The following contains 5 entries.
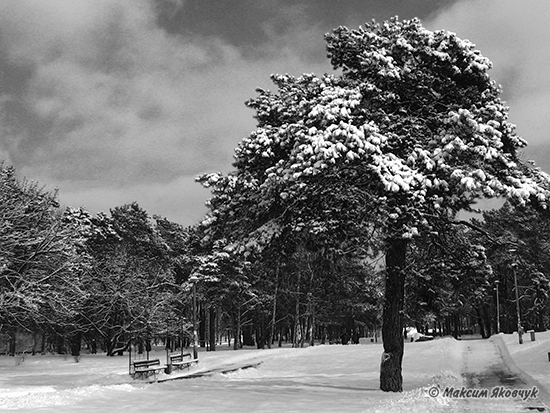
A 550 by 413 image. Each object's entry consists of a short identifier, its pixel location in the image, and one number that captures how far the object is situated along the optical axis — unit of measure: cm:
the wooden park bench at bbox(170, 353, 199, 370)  2867
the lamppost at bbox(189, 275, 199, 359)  3371
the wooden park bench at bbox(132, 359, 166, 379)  2318
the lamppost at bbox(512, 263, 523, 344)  3691
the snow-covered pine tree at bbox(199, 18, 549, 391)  1330
